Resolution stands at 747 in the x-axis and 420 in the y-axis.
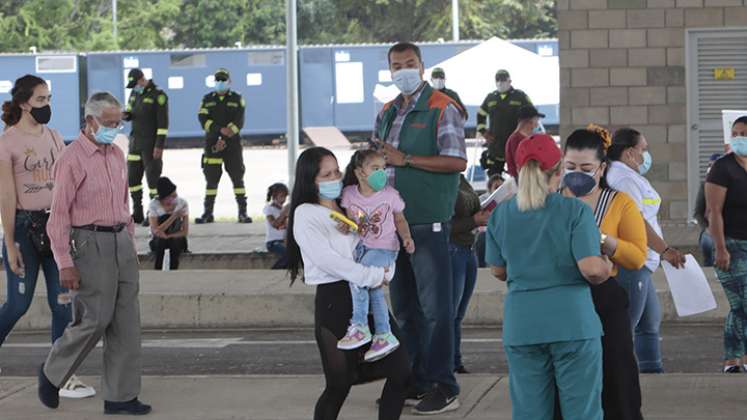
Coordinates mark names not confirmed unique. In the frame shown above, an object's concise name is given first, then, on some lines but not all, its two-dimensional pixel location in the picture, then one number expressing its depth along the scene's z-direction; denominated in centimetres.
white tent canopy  3114
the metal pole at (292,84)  2381
